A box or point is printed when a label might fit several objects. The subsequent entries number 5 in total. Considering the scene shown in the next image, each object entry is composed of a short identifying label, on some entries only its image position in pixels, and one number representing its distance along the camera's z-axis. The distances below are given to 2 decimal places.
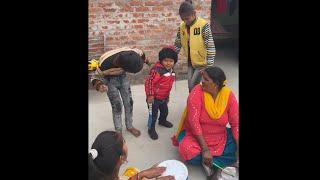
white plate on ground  2.56
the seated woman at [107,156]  2.39
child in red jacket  2.73
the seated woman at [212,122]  2.61
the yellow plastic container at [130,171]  2.55
